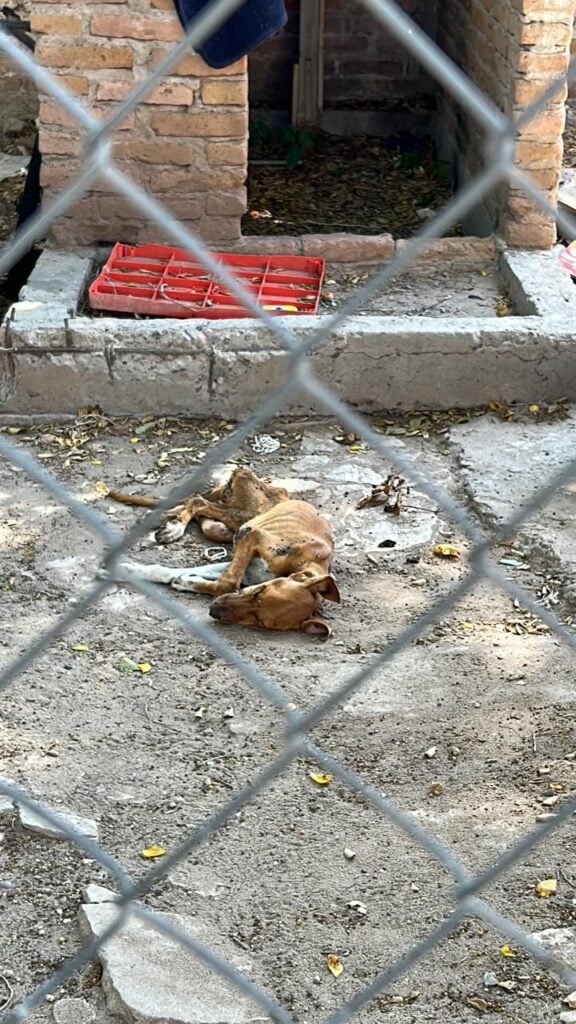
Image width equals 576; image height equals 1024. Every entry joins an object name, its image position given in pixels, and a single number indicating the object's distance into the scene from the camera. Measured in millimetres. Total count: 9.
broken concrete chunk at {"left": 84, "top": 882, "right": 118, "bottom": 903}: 2777
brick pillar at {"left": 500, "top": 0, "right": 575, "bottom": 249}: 5352
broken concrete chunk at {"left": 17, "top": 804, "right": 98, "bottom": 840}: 2959
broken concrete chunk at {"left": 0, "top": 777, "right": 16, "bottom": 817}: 3018
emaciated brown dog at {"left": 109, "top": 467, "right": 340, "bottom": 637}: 3848
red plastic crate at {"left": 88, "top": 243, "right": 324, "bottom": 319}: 5270
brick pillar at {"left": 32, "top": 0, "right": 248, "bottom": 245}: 5359
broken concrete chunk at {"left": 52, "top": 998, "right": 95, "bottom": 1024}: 2504
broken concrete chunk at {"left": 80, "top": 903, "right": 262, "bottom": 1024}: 2467
